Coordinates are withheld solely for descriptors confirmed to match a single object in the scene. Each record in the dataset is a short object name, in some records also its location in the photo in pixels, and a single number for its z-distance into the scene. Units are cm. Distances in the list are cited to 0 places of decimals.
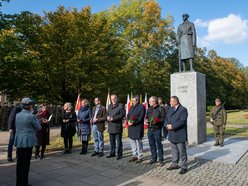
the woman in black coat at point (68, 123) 701
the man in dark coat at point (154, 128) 561
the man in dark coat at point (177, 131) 507
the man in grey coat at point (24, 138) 412
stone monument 817
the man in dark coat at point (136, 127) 592
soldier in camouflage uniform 775
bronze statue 873
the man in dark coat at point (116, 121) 628
